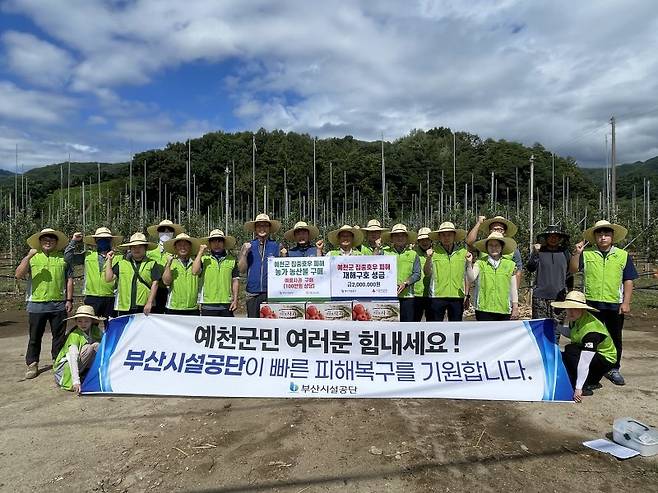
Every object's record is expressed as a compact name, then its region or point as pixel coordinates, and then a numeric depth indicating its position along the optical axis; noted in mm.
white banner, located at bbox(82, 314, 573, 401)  4977
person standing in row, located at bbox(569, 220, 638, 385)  5555
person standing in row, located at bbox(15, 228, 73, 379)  5793
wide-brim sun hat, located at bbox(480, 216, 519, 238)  6282
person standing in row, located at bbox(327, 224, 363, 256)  6129
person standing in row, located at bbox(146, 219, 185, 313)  6098
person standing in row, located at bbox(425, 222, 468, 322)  5961
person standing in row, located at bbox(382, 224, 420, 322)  5996
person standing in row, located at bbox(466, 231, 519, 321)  5582
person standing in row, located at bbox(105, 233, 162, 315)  5879
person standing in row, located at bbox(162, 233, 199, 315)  5723
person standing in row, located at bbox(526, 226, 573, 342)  6445
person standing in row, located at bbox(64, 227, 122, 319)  6281
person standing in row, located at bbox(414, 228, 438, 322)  6160
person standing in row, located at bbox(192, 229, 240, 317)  5816
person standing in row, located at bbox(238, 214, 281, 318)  6035
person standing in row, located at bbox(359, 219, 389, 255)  6504
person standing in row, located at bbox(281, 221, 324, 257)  6133
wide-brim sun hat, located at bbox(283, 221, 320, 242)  6145
